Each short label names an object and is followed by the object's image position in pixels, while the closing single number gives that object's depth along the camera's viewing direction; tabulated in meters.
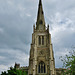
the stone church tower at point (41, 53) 34.62
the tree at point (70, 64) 14.70
